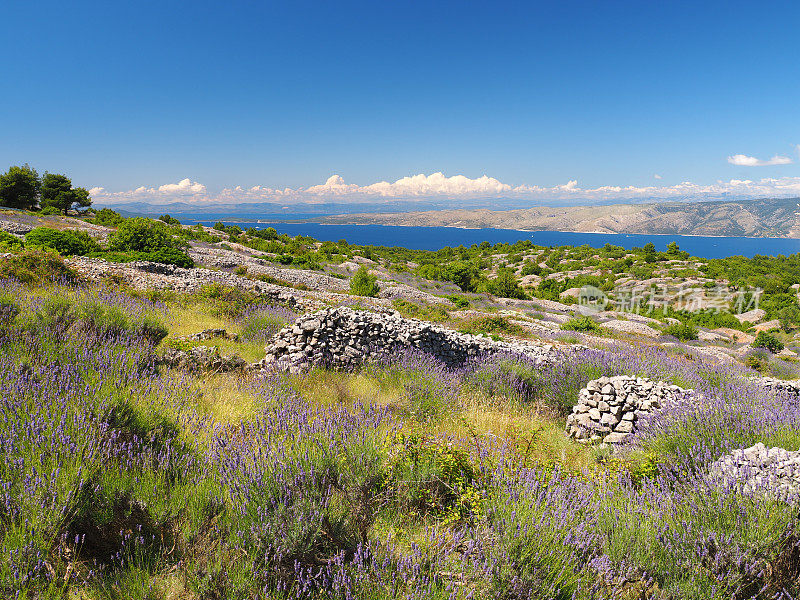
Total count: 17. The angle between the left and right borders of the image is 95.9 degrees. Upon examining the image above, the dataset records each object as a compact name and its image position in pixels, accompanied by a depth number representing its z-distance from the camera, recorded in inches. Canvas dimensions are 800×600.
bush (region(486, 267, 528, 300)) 1679.4
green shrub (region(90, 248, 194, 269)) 729.0
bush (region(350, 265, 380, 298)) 1055.6
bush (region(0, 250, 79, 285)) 353.1
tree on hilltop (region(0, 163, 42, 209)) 1796.3
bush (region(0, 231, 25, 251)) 603.3
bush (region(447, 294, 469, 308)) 1148.4
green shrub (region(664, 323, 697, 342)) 1083.9
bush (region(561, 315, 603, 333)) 916.0
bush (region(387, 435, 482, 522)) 120.5
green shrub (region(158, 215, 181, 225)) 2093.5
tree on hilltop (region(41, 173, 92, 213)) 1884.8
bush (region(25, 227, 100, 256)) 713.6
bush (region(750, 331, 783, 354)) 964.6
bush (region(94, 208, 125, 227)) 1696.6
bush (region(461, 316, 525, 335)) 698.2
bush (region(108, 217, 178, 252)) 900.6
